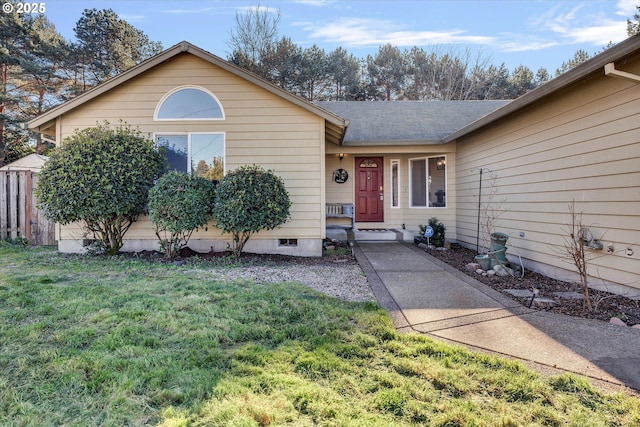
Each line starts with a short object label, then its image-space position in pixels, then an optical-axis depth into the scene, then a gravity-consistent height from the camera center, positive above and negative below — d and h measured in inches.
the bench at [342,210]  376.2 -5.4
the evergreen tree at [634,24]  523.9 +305.8
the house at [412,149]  162.4 +45.4
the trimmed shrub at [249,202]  231.3 +3.1
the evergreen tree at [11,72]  589.0 +258.5
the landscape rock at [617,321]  125.3 -46.7
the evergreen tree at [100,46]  687.1 +352.8
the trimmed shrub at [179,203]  228.7 +2.9
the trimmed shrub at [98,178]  231.5 +22.2
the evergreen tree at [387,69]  853.8 +361.1
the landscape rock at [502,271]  213.6 -44.8
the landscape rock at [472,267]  225.8 -44.4
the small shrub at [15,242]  301.0 -32.3
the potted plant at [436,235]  327.9 -31.0
